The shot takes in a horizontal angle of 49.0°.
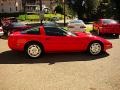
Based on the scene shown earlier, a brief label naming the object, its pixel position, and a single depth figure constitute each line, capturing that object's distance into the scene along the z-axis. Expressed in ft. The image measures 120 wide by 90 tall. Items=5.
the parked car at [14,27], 34.49
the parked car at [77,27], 34.26
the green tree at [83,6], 79.96
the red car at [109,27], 32.31
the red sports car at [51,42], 18.10
